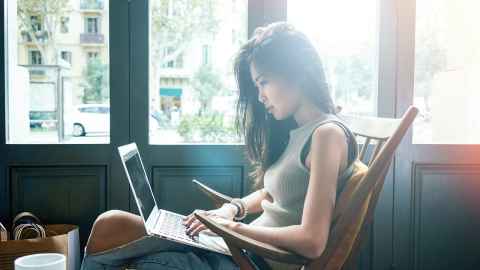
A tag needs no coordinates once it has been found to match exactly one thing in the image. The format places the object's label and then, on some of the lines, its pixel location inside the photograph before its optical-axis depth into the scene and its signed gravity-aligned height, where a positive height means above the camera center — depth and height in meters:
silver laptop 1.23 -0.35
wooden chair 1.06 -0.28
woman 1.06 -0.16
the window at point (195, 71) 2.08 +0.20
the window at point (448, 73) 2.16 +0.21
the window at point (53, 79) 2.02 +0.16
